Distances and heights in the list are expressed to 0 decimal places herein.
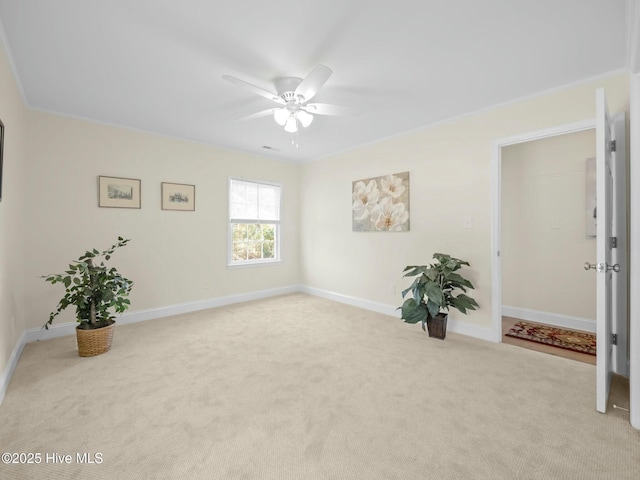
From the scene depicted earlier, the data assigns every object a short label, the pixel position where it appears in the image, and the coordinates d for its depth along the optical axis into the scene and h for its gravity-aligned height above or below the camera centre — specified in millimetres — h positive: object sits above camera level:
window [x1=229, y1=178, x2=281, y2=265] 4742 +273
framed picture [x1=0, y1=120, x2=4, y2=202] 2031 +703
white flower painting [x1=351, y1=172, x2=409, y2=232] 3887 +495
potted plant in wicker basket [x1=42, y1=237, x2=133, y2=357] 2678 -623
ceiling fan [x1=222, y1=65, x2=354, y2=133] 2264 +1164
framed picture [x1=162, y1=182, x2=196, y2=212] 3982 +594
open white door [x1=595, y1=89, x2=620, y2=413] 1776 -85
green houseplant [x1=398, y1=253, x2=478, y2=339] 2957 -611
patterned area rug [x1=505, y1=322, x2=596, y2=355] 2975 -1126
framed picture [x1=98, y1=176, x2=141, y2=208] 3475 +576
